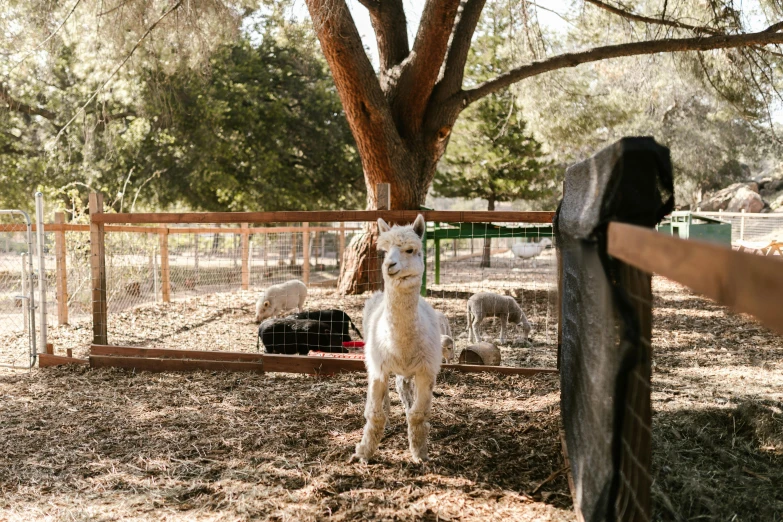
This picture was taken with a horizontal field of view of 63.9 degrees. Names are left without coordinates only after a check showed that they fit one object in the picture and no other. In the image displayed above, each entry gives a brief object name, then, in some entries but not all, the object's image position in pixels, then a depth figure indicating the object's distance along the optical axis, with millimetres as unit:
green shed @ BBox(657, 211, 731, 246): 16438
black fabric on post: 2039
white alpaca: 3840
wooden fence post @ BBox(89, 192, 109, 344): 6695
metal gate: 6840
